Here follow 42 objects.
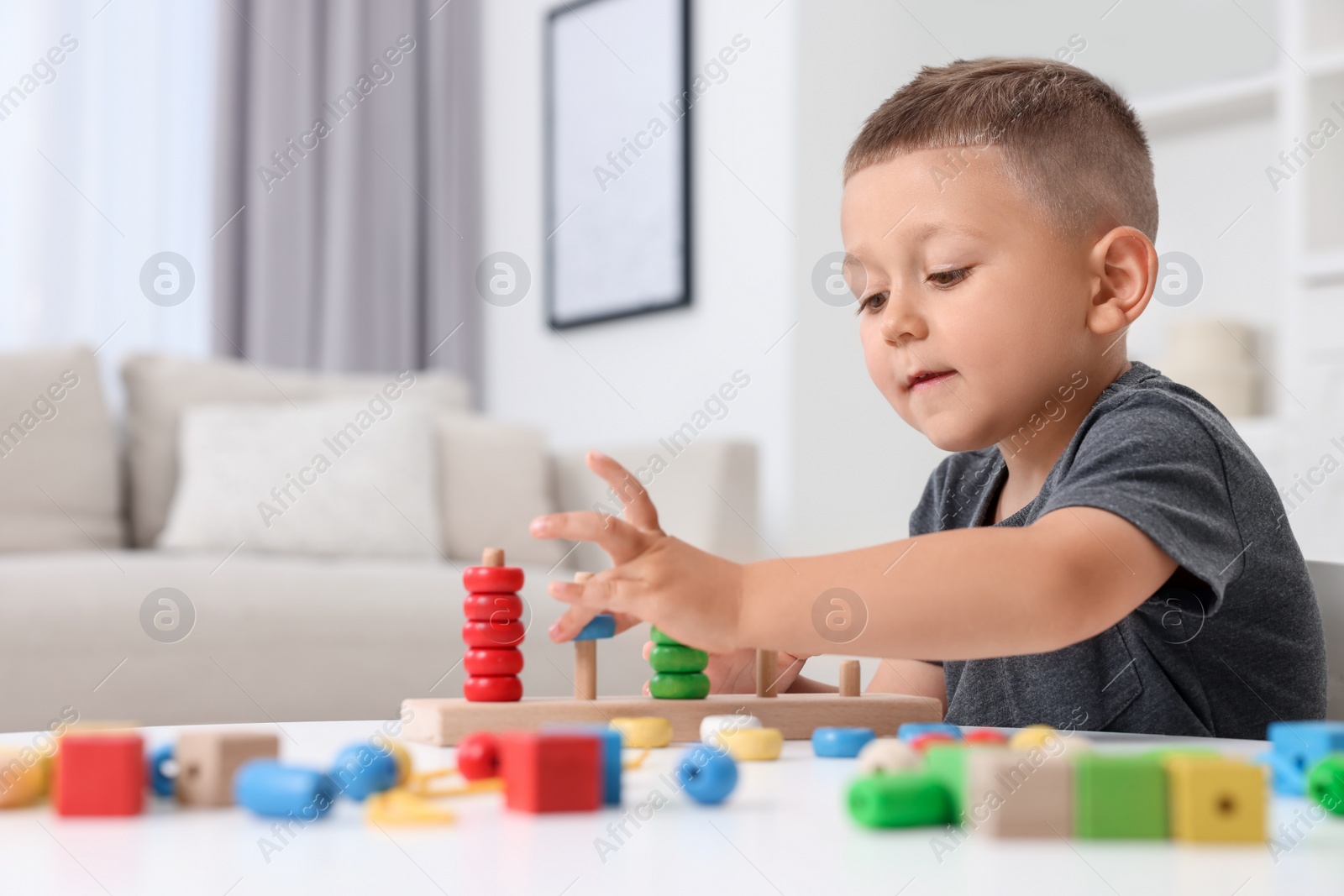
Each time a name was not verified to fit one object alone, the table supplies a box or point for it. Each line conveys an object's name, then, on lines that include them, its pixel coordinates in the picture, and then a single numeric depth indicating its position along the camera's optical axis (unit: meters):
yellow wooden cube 0.48
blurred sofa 2.00
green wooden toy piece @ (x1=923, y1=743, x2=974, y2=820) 0.52
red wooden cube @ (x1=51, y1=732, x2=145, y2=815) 0.53
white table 0.41
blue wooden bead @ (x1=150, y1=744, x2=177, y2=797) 0.57
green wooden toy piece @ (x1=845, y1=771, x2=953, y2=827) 0.51
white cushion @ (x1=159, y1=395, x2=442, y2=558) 2.62
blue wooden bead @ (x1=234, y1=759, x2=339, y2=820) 0.50
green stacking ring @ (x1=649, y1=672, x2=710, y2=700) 0.91
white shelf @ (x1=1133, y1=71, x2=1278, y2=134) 2.77
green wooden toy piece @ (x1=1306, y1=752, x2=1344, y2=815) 0.54
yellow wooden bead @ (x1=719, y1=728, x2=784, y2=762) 0.74
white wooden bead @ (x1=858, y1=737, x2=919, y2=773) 0.58
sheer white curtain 3.42
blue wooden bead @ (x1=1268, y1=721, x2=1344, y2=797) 0.59
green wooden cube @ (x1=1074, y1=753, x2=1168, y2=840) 0.49
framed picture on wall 3.61
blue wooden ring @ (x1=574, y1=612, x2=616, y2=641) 0.88
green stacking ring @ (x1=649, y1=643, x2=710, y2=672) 0.90
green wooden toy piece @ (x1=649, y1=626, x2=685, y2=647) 0.90
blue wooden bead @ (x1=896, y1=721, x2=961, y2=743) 0.72
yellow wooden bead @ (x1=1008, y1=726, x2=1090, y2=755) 0.63
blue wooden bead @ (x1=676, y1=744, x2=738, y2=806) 0.56
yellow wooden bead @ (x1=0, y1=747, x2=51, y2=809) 0.55
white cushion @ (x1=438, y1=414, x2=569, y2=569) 2.96
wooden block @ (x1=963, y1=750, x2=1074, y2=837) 0.48
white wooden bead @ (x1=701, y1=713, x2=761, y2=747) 0.80
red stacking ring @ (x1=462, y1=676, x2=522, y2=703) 0.86
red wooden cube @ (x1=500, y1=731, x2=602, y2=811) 0.53
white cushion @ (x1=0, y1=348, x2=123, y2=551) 2.50
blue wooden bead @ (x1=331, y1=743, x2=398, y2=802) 0.55
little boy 0.70
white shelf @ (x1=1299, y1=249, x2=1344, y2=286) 2.56
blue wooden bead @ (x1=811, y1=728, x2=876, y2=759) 0.77
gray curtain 3.81
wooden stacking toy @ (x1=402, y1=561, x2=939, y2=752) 0.81
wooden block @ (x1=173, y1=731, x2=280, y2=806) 0.55
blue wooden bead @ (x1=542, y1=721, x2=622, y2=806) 0.55
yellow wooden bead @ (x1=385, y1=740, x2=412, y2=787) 0.56
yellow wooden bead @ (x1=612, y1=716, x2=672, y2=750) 0.79
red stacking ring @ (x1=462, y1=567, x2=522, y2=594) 0.89
